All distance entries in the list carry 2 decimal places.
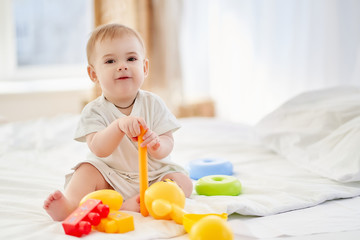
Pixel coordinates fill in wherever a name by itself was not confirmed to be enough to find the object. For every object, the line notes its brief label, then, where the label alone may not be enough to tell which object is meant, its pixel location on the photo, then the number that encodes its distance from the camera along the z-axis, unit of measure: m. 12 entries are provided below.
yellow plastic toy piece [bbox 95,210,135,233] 1.36
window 3.61
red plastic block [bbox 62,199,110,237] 1.35
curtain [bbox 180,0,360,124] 2.37
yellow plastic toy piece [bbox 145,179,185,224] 1.40
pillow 1.70
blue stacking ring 1.76
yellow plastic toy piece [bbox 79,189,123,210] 1.43
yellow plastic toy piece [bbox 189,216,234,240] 1.28
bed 1.40
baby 1.54
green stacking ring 1.58
